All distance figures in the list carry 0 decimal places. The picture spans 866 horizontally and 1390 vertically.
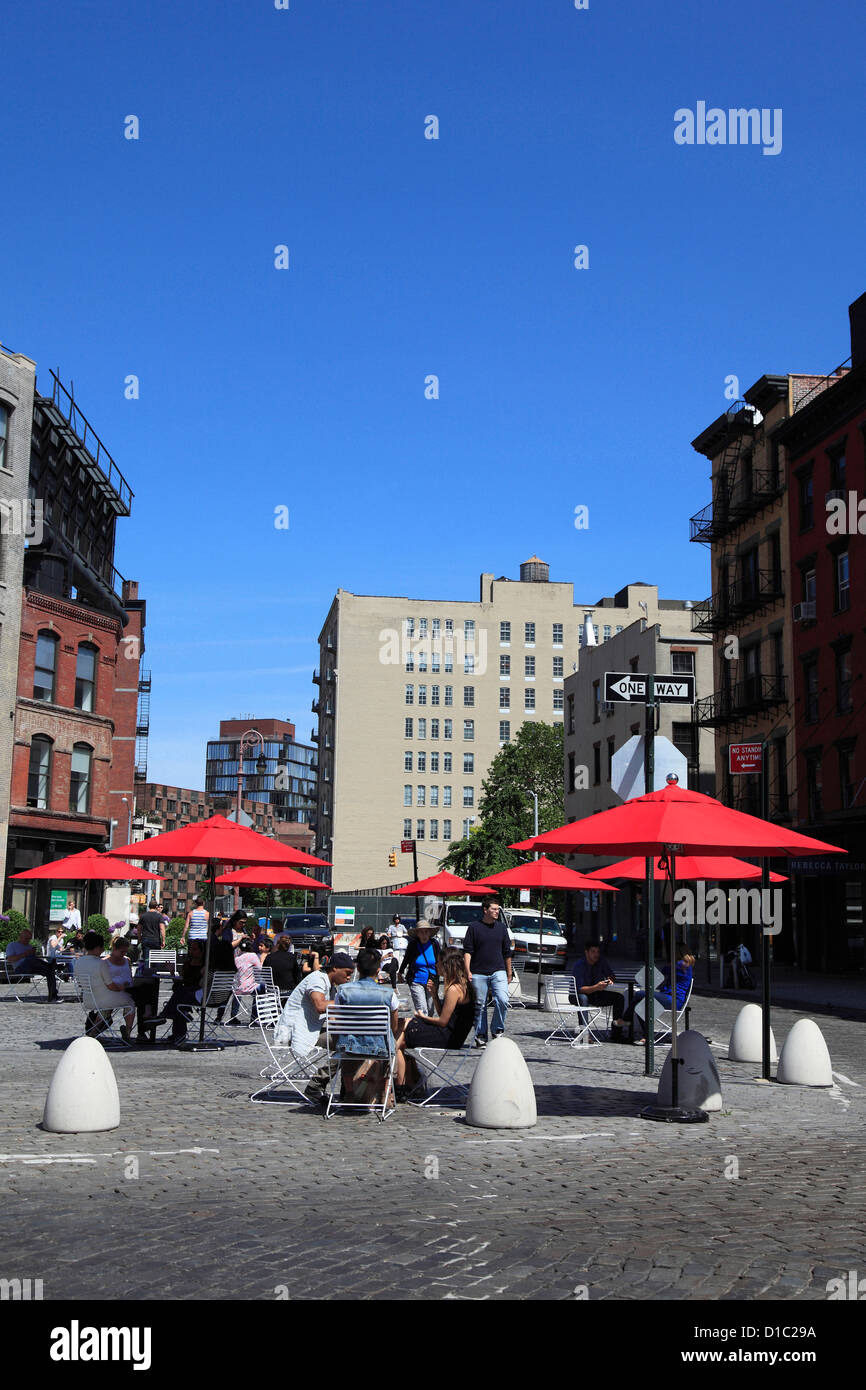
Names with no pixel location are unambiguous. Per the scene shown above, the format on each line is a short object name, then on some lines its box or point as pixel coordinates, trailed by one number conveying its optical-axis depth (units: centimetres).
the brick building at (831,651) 4022
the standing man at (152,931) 2847
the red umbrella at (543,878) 2370
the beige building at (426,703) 11275
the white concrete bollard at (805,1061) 1343
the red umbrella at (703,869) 1672
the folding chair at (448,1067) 1236
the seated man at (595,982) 1827
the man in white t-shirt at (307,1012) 1259
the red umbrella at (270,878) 2345
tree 8231
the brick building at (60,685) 4094
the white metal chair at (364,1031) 1103
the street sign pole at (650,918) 1279
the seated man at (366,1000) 1116
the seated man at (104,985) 1565
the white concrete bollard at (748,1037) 1578
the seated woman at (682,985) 1625
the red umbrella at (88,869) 2159
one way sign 1305
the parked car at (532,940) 3931
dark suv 4594
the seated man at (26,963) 2431
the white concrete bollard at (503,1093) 1052
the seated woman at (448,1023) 1237
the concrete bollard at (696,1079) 1127
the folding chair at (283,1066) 1228
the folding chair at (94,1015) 1559
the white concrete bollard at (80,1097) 998
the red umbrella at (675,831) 1063
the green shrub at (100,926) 3489
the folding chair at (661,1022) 1722
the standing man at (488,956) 1659
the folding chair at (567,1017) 1801
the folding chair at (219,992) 1716
